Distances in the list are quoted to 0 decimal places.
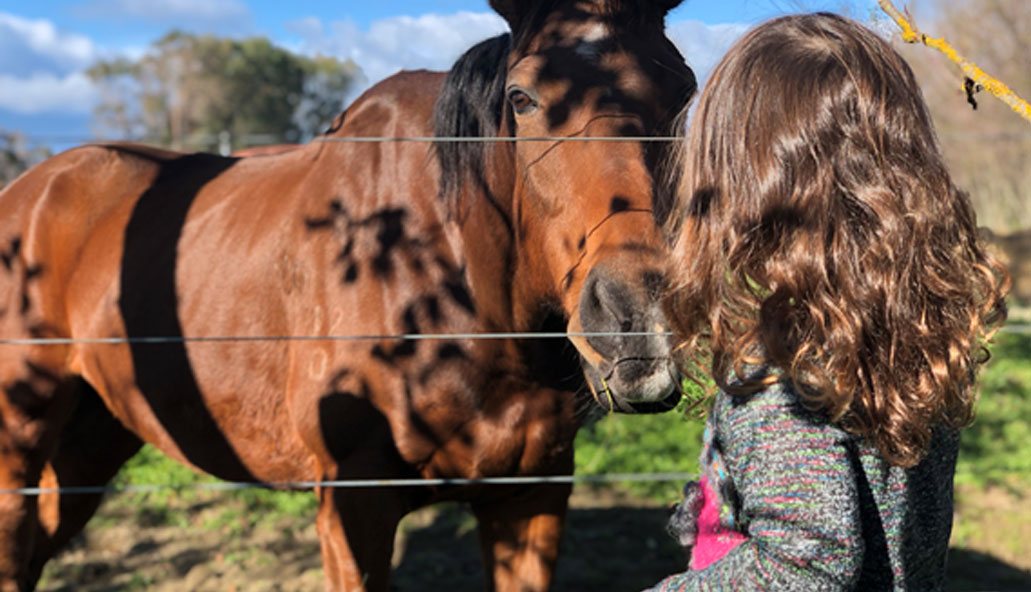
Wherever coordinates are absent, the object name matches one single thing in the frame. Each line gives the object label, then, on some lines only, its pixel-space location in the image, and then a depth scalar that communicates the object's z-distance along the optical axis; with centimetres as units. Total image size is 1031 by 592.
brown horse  228
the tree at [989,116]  795
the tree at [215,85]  1792
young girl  119
